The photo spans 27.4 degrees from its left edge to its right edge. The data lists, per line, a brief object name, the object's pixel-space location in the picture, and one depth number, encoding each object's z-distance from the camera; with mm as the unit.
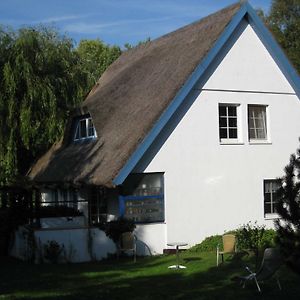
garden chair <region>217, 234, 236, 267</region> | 16250
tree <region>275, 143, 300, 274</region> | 9109
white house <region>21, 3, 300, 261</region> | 18703
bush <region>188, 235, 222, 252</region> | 18781
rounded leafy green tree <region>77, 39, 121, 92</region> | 43844
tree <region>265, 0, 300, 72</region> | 41219
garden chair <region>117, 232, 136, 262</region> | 17828
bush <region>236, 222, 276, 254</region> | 17297
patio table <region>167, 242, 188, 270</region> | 15372
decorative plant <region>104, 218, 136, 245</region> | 17969
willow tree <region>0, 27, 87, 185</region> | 21859
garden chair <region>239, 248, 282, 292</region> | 11344
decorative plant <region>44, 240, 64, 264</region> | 17328
